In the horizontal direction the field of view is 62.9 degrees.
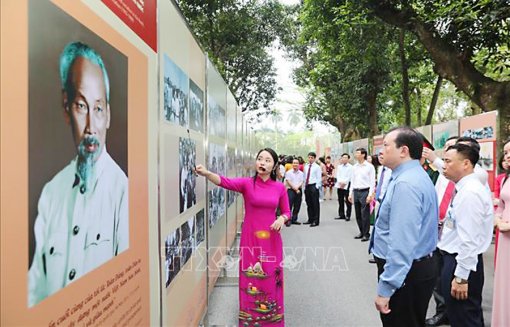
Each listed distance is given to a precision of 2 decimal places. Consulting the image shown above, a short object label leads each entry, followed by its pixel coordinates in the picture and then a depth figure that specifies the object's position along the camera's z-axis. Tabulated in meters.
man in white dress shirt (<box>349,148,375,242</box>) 7.58
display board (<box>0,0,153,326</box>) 0.91
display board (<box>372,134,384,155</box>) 10.89
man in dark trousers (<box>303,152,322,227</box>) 9.46
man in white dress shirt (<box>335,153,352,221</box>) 10.09
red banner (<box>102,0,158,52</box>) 1.54
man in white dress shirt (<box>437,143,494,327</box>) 2.70
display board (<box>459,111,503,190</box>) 6.18
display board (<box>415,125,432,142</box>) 8.48
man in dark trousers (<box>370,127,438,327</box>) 2.20
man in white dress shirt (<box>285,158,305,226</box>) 9.48
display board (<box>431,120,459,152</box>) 7.34
